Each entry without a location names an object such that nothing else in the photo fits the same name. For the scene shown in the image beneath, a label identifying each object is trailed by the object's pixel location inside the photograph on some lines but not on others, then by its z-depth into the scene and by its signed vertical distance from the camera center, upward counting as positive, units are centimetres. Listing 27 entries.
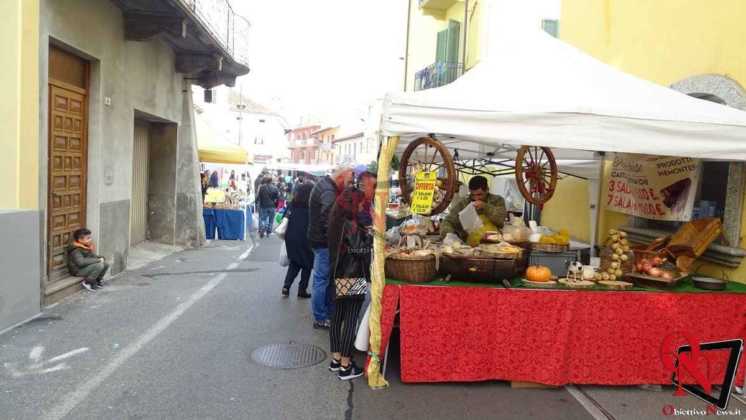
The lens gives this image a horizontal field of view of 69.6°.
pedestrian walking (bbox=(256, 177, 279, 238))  1518 -91
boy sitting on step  733 -134
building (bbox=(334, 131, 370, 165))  5530 +394
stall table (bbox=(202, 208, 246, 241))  1441 -138
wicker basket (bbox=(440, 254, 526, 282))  454 -70
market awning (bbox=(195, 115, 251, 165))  1508 +59
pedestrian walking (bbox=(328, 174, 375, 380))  461 -76
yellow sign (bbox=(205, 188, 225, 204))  1446 -69
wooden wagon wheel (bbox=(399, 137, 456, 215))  488 +12
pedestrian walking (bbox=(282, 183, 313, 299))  714 -74
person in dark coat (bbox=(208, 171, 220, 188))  2178 -37
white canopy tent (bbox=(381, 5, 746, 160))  427 +54
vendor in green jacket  639 -29
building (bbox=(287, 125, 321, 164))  8369 +517
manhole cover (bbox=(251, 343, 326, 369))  503 -176
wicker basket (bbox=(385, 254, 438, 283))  450 -72
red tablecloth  450 -119
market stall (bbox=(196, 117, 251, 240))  1443 -82
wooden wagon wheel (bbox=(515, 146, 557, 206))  588 +12
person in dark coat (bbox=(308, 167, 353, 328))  539 -58
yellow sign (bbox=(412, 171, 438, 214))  481 -9
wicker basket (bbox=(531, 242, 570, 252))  521 -57
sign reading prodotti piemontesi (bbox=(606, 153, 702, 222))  559 +10
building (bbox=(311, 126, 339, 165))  7107 +465
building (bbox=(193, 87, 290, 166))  4372 +541
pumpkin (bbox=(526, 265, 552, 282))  473 -75
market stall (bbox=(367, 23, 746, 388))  431 -86
